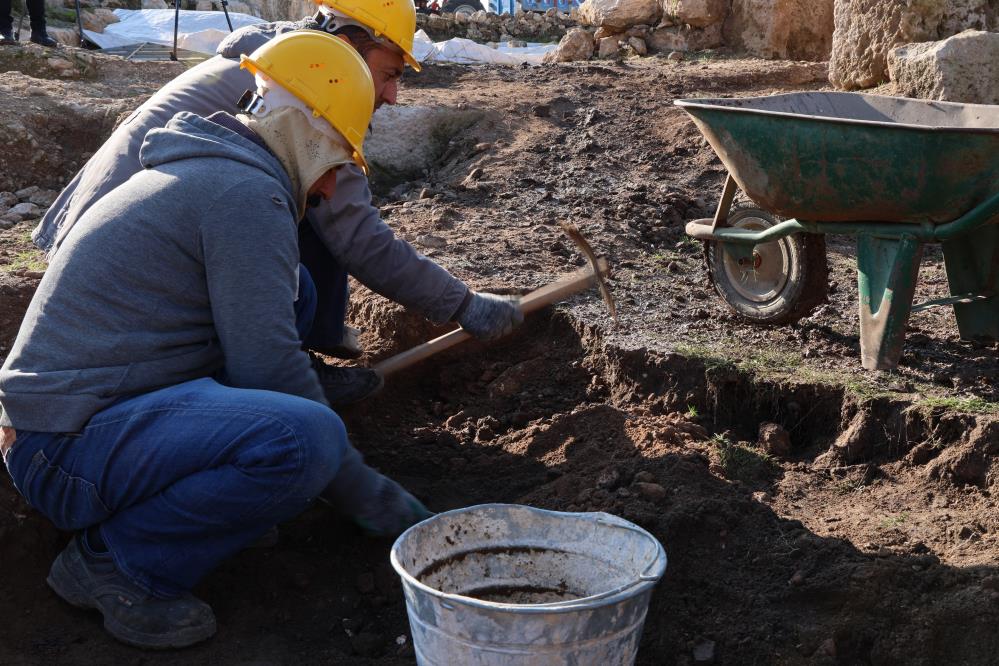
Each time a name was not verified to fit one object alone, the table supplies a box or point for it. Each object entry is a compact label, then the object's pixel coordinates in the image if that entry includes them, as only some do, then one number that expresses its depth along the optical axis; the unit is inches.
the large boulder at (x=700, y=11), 371.2
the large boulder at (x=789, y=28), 345.1
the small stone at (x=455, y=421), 155.0
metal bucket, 78.9
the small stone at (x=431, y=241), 201.2
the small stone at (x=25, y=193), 258.2
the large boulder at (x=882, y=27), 233.3
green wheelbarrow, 136.5
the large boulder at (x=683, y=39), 379.2
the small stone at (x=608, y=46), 406.0
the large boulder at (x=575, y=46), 420.8
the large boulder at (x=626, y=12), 402.3
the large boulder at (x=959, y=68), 207.9
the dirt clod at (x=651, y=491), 122.1
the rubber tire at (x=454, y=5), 776.3
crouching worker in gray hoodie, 97.1
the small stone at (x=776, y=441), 136.9
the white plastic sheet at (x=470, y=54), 477.7
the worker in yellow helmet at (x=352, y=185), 131.4
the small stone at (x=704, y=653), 105.2
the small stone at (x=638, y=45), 395.5
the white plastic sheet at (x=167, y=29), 423.8
